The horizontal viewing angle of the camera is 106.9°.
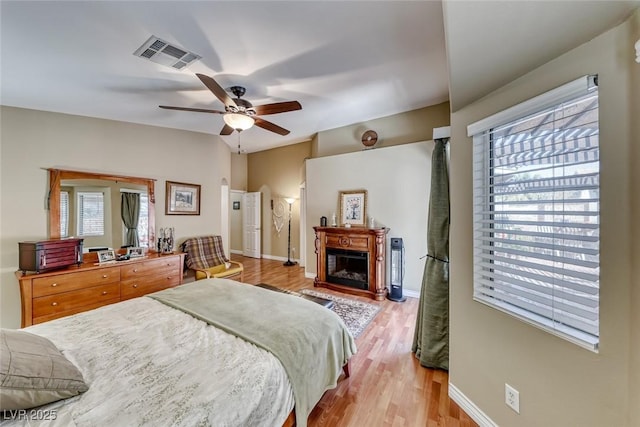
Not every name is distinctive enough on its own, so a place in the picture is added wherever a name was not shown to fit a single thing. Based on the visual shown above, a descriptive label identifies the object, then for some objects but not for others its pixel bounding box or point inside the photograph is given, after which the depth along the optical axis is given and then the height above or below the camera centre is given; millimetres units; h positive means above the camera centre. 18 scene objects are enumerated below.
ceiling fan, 2451 +1115
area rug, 2793 -1313
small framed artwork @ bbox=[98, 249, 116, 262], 3009 -538
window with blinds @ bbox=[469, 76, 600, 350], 1040 +11
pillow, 829 -610
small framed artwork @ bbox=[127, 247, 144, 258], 3317 -541
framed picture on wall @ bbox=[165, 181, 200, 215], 3947 +268
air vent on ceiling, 1915 +1381
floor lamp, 5873 -923
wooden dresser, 2395 -835
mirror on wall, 2896 +98
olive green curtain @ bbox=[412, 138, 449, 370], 2045 -557
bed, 918 -738
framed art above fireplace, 4164 +121
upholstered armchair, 3766 -791
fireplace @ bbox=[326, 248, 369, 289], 3943 -956
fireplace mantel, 3727 -572
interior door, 6629 -293
